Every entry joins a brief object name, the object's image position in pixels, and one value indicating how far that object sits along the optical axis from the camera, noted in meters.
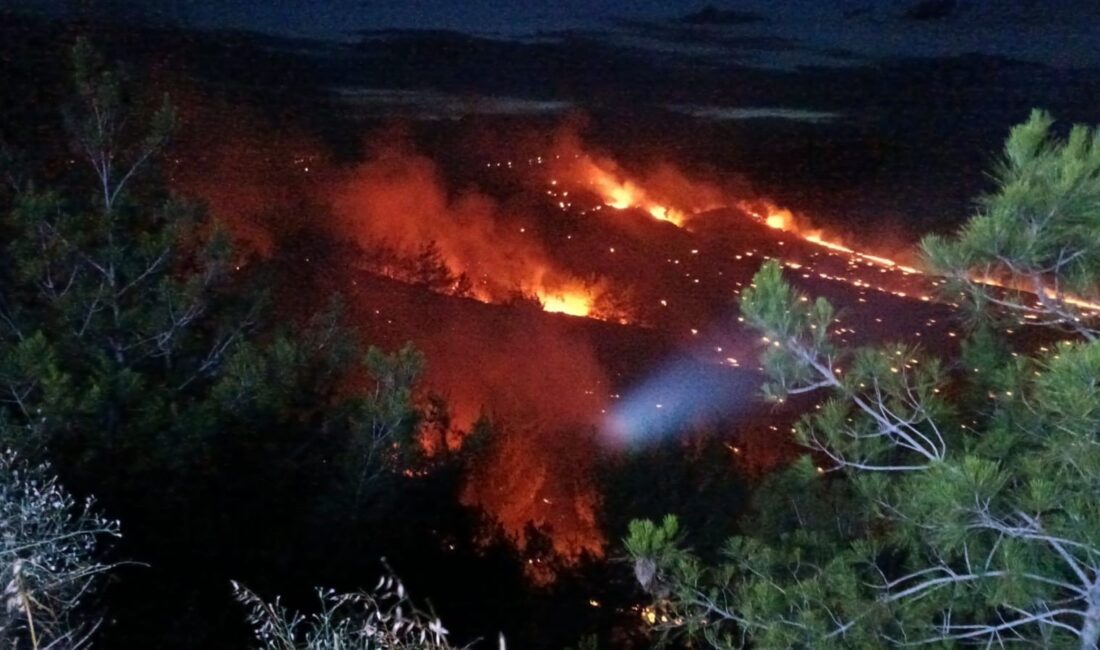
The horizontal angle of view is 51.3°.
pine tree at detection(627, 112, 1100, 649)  3.39
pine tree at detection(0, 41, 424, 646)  6.20
